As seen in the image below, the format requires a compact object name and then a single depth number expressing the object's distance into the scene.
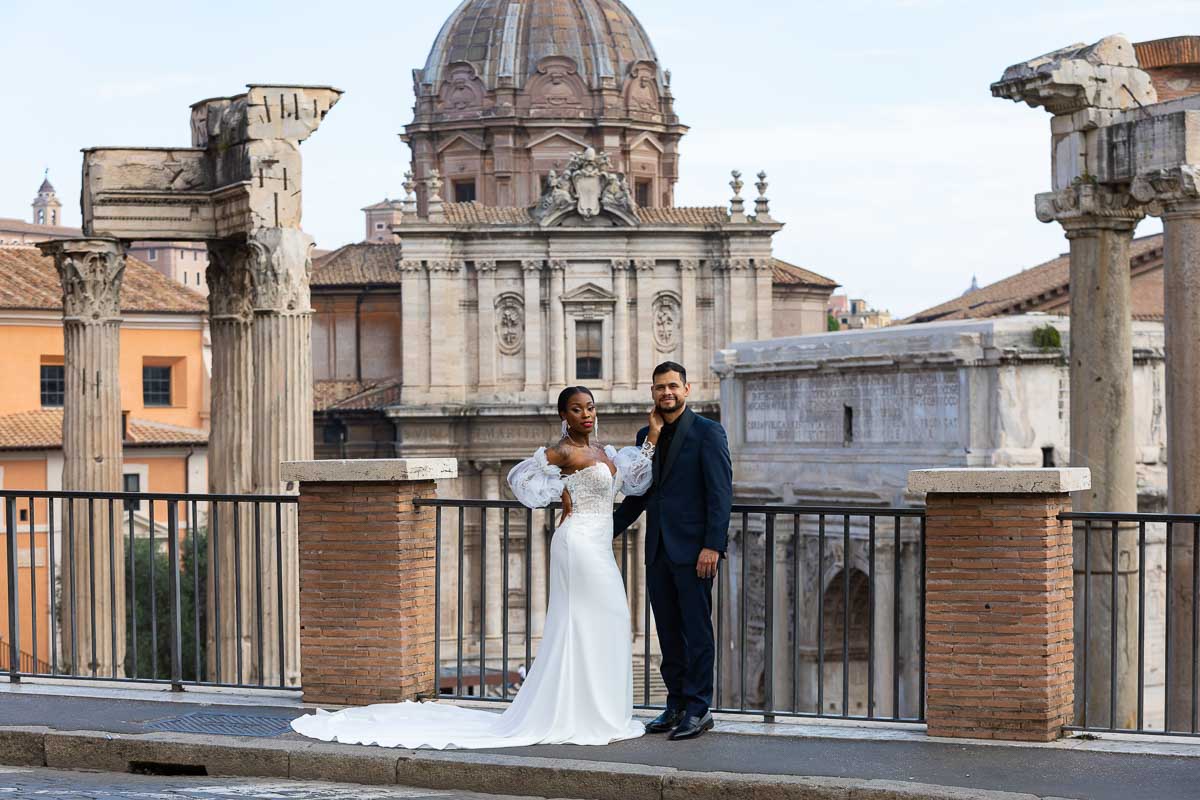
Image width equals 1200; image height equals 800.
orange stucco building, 47.62
